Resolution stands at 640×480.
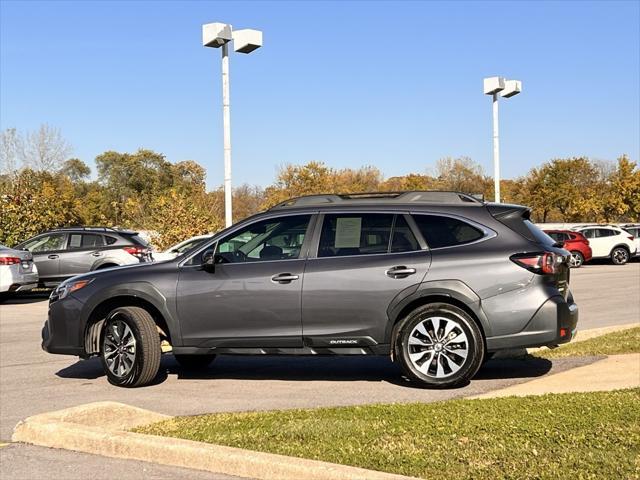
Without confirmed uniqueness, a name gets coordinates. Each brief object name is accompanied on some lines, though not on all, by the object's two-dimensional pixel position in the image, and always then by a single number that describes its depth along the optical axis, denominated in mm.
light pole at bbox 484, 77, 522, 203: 32312
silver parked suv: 20578
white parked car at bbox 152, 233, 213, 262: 18136
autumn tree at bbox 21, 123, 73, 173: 54625
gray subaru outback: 7395
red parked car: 32250
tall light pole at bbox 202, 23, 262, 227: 20734
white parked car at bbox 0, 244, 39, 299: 17719
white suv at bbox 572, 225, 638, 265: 33219
